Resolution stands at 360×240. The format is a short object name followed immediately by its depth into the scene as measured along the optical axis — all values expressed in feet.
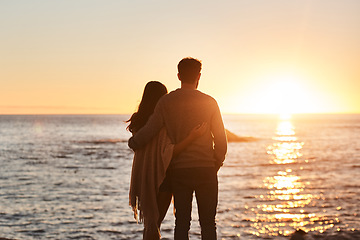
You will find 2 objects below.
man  16.55
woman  17.75
